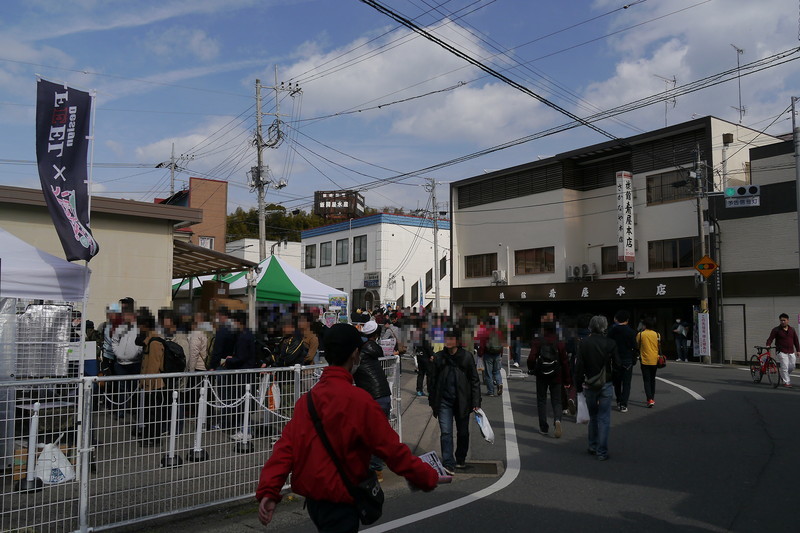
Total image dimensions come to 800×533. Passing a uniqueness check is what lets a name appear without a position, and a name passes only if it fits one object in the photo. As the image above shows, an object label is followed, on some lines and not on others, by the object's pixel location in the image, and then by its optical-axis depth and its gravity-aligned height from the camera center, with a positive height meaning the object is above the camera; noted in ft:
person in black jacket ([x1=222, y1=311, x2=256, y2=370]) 28.55 -2.15
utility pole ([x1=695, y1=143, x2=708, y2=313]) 76.64 +9.66
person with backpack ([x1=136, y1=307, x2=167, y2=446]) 17.63 -3.02
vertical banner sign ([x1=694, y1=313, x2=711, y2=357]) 75.61 -3.81
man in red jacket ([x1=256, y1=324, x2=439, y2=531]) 9.68 -2.41
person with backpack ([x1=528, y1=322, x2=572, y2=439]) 30.78 -3.25
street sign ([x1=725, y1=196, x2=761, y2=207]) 63.43 +10.36
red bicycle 47.88 -5.13
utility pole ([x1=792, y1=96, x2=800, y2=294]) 65.77 +16.38
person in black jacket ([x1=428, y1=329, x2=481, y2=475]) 23.67 -3.36
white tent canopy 17.87 +0.87
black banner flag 18.60 +4.36
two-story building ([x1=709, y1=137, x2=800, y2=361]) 73.82 +5.76
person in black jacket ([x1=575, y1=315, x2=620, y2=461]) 25.82 -3.31
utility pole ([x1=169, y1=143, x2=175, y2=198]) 137.90 +29.73
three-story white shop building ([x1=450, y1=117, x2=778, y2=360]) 84.64 +12.31
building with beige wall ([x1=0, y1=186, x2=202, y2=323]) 41.91 +4.76
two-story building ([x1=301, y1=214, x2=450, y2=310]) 137.18 +10.35
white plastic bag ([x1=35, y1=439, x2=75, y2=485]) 16.85 -4.34
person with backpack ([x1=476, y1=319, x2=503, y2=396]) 43.21 -3.61
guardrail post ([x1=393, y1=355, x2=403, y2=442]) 27.22 -3.84
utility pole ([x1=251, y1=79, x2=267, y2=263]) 86.79 +18.17
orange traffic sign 73.97 +4.35
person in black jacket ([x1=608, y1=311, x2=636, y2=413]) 35.09 -2.38
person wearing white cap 21.81 -2.56
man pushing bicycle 44.50 -3.05
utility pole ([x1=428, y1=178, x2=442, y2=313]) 119.44 +11.12
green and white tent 55.72 +1.70
